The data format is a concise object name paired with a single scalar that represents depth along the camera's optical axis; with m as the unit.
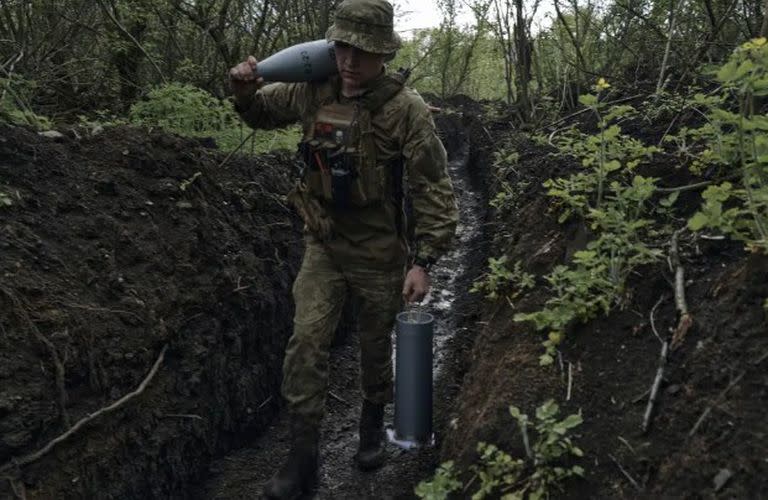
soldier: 3.24
